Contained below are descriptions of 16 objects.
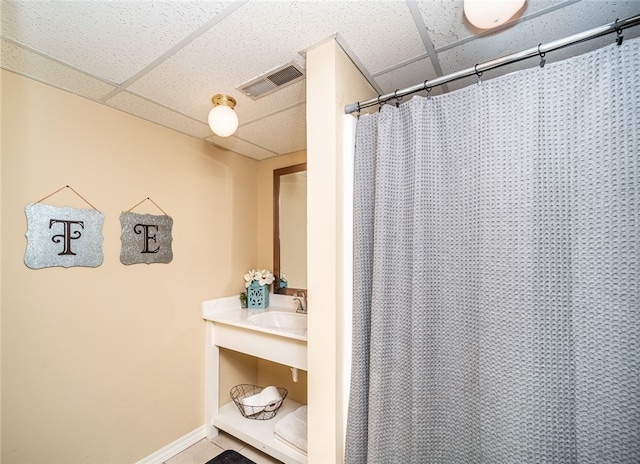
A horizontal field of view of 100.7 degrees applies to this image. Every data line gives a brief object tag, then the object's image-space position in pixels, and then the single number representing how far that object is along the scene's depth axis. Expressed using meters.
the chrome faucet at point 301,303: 2.08
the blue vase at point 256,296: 2.22
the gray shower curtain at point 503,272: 0.73
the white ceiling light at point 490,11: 0.83
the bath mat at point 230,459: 1.71
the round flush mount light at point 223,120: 1.32
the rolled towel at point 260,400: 1.90
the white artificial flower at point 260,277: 2.24
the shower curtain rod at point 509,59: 0.75
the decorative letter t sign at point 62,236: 1.29
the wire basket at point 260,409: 1.90
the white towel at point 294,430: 1.58
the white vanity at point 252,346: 1.55
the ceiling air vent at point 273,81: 1.27
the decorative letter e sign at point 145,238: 1.63
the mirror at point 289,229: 2.30
